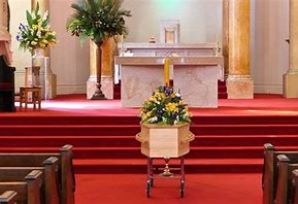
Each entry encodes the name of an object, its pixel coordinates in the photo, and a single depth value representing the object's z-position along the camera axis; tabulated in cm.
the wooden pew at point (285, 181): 459
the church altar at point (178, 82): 1127
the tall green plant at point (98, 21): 1312
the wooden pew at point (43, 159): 501
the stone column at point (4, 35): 1051
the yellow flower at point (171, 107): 668
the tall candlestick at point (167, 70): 716
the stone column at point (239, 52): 1409
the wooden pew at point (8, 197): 306
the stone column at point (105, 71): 1420
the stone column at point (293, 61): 1408
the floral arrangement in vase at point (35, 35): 1203
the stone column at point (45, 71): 1391
